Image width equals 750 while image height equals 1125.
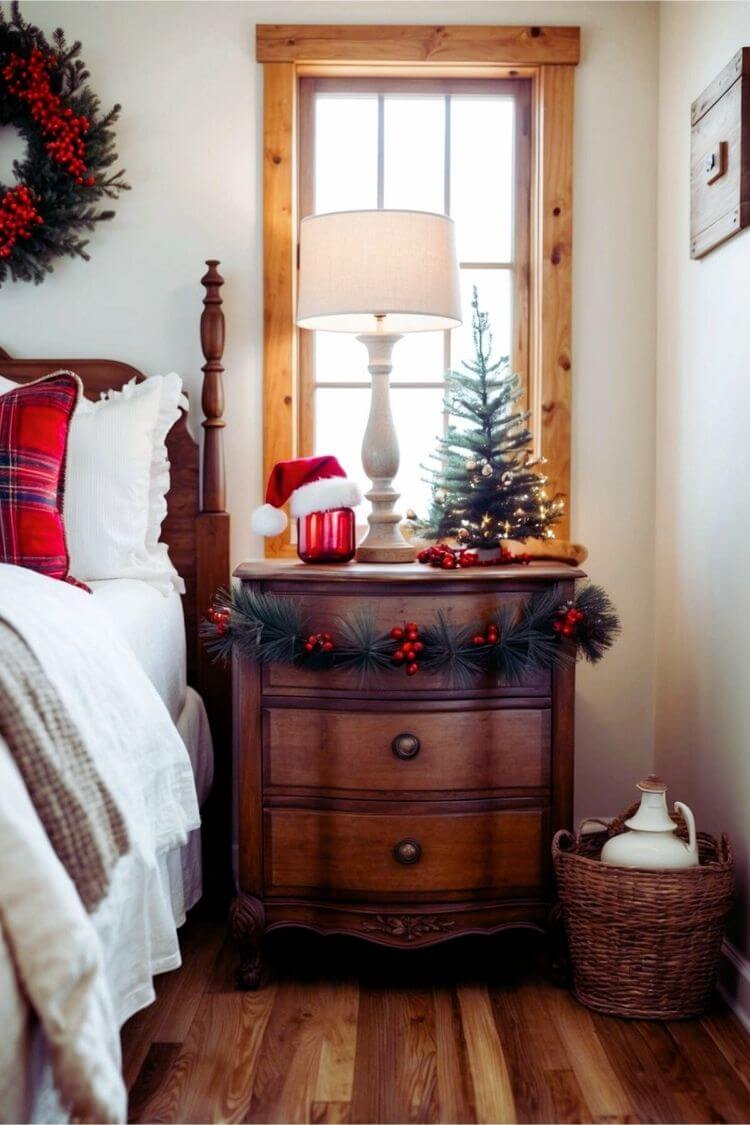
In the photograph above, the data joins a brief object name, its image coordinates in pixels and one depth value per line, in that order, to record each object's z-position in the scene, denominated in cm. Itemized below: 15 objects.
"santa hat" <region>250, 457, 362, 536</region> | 236
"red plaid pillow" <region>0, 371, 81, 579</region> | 209
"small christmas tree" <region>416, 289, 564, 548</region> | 243
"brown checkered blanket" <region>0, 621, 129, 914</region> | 125
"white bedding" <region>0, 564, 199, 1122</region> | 110
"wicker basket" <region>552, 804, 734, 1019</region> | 203
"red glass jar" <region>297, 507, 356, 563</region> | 235
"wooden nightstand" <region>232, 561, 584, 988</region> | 217
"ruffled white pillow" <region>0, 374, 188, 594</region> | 241
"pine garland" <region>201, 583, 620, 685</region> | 213
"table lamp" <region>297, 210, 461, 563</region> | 232
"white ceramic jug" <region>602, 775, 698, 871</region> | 211
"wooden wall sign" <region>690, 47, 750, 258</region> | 209
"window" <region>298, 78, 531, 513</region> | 285
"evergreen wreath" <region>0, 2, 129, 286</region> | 266
